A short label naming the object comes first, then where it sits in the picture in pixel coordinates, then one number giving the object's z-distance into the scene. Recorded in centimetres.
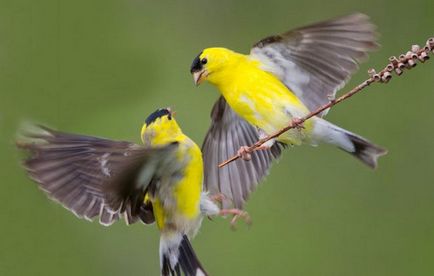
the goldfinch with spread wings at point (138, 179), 583
